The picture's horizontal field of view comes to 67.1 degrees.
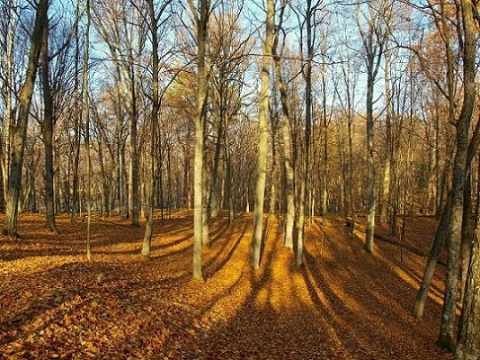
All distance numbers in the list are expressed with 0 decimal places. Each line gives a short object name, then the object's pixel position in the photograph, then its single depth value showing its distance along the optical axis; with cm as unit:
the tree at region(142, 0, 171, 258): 1242
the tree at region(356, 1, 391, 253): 1894
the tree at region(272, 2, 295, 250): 1595
